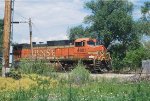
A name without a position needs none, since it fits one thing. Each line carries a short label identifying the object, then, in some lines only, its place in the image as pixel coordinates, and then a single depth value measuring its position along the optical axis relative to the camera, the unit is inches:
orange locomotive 1619.1
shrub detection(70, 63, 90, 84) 854.5
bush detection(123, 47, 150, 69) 2050.8
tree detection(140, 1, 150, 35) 2618.1
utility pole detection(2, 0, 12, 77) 933.8
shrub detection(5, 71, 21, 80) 897.7
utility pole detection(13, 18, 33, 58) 2344.4
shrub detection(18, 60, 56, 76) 1067.9
